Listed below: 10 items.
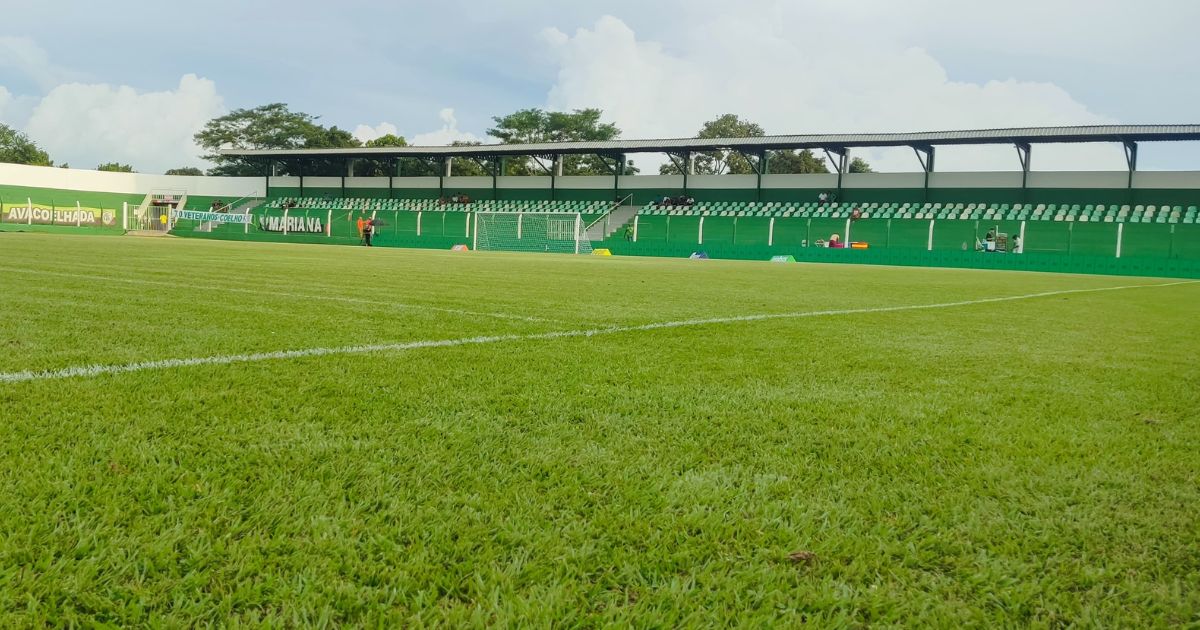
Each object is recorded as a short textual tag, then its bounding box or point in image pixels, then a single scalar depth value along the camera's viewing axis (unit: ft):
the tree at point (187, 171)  251.68
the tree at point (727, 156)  214.48
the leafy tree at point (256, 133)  224.74
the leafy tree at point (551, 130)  206.18
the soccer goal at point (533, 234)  118.21
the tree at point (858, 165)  218.18
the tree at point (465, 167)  213.56
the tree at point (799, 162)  214.05
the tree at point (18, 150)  235.61
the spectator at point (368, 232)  117.60
